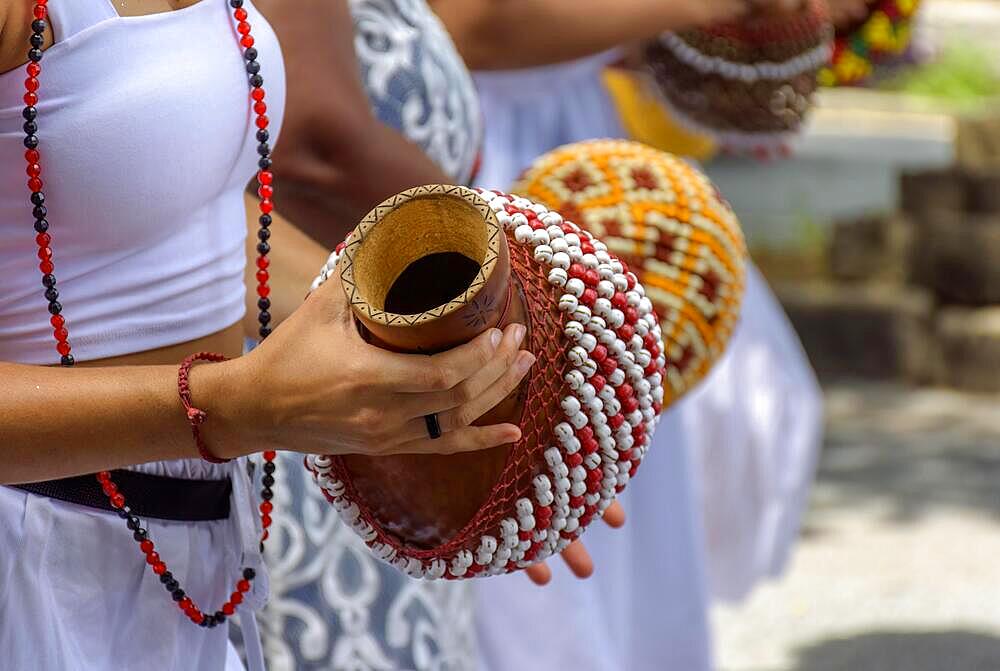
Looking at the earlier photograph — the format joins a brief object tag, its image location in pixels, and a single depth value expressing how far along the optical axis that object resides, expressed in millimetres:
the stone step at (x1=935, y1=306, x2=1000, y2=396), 13141
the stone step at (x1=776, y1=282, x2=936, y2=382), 13672
